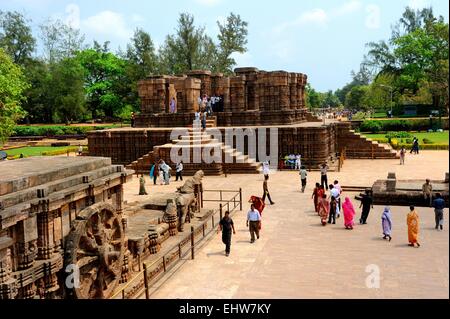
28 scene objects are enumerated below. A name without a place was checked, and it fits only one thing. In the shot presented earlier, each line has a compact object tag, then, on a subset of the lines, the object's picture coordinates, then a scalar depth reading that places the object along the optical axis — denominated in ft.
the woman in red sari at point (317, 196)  48.39
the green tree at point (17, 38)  191.86
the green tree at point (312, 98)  393.37
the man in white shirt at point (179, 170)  73.61
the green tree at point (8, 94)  94.73
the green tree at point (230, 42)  179.01
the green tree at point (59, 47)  215.80
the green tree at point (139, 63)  183.32
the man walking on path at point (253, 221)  39.63
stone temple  83.41
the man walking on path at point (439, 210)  41.09
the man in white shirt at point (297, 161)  82.84
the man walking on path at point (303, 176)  61.67
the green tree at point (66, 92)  187.21
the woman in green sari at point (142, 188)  61.87
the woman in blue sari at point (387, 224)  38.70
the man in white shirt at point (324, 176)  63.10
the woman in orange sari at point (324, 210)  44.83
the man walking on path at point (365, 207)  44.58
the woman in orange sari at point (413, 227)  36.83
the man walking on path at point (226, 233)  36.27
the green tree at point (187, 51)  170.91
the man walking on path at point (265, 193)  53.93
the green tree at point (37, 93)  189.26
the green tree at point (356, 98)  314.76
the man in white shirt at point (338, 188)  47.72
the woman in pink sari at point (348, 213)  43.17
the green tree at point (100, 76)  213.25
